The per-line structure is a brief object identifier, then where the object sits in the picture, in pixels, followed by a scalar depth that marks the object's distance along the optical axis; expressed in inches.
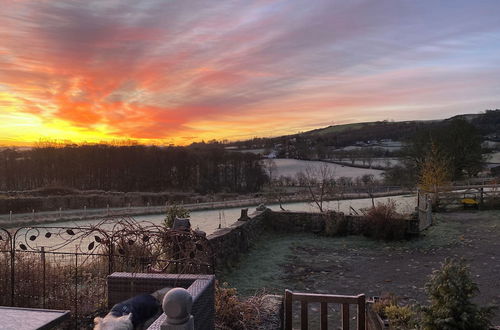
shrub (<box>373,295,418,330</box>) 176.1
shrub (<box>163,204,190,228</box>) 400.2
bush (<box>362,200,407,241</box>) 507.2
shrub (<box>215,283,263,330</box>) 182.4
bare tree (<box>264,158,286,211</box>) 1441.1
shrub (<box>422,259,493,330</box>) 144.2
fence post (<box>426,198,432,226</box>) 576.1
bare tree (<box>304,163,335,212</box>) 1045.6
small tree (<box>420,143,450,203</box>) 816.1
